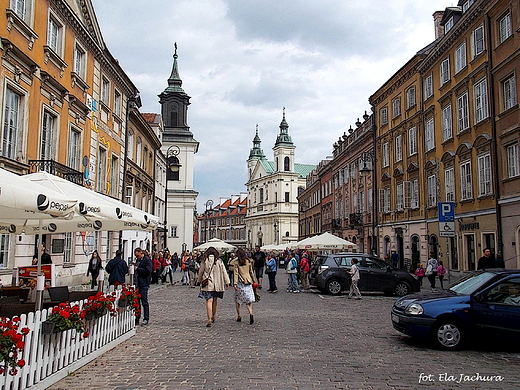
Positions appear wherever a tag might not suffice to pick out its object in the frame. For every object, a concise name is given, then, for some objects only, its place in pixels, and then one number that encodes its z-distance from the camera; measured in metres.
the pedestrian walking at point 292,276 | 22.05
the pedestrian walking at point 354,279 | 18.69
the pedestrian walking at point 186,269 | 27.66
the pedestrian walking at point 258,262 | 22.30
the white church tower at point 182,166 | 62.66
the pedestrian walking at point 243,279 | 12.09
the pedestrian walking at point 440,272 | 21.93
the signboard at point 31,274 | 11.73
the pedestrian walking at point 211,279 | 11.70
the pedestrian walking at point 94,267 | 18.64
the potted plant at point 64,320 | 6.27
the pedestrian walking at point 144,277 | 11.52
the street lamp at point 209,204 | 63.08
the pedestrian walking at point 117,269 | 13.57
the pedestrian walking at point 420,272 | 22.62
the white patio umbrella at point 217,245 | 36.45
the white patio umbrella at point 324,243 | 26.69
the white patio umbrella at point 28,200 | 5.63
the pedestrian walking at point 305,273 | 23.33
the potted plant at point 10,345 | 5.08
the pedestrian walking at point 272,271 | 21.85
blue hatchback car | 8.84
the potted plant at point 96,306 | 7.65
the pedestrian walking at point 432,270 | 21.91
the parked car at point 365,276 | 20.34
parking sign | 13.45
